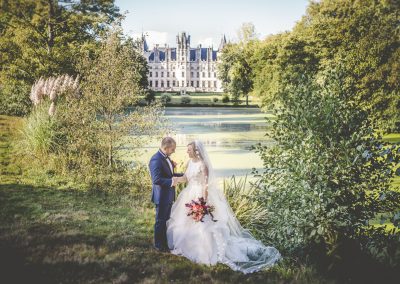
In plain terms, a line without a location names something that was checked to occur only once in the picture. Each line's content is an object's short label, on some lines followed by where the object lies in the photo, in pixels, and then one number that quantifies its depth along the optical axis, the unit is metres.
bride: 5.58
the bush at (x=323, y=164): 4.92
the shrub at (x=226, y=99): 53.97
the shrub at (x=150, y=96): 44.84
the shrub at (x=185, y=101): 51.58
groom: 5.51
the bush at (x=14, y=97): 19.72
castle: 128.25
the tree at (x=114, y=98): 10.80
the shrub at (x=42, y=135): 10.75
